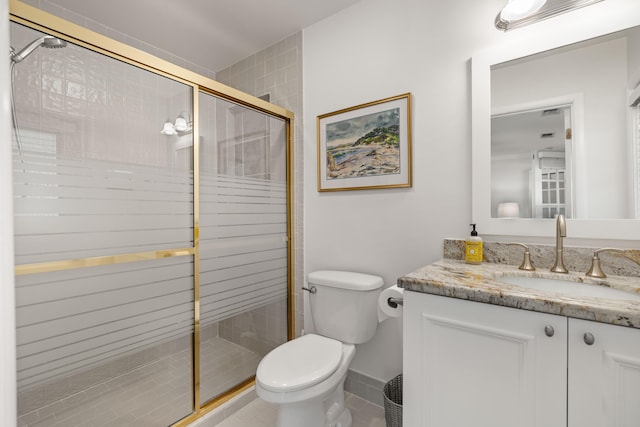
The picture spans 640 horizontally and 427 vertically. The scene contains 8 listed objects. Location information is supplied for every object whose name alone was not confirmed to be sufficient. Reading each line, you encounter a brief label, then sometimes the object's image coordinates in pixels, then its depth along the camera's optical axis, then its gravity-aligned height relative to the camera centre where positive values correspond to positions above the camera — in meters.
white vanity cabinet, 0.81 -0.47
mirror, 1.18 +0.34
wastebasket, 1.42 -0.94
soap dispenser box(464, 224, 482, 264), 1.37 -0.17
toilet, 1.26 -0.68
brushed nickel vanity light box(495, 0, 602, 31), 1.23 +0.85
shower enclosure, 1.11 -0.08
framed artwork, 1.70 +0.41
